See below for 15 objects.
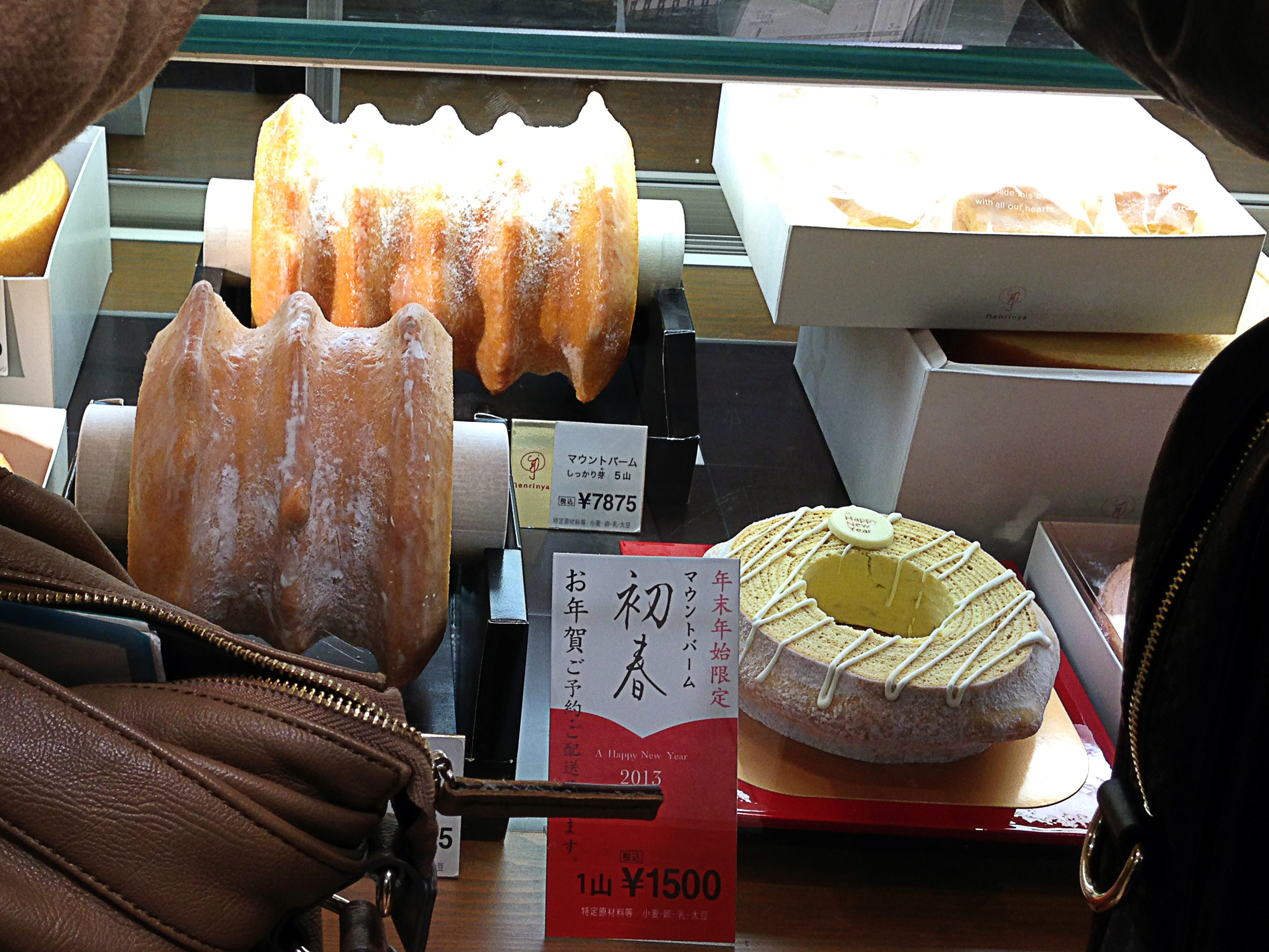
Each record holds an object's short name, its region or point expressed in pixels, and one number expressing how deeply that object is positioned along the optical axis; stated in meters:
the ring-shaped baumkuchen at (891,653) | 0.88
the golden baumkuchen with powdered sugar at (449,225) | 1.06
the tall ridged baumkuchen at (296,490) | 0.76
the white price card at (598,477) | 1.06
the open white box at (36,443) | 0.96
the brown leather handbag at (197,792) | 0.39
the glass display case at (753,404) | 0.73
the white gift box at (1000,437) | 1.05
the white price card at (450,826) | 0.78
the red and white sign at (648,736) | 0.78
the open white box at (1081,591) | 0.96
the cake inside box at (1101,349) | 1.08
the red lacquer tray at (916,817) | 0.86
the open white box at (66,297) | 1.00
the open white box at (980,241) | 1.02
